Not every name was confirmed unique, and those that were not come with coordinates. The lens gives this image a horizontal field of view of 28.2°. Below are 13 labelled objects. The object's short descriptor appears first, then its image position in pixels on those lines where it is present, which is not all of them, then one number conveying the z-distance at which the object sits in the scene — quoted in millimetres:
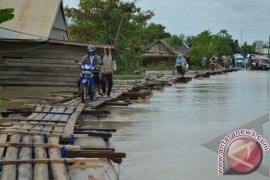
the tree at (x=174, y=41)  82562
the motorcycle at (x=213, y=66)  49550
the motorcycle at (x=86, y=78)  14805
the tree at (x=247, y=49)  114119
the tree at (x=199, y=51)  60938
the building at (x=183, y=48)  88300
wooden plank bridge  6109
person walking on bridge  17036
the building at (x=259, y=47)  97375
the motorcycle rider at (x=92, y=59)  15070
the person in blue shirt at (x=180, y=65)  32062
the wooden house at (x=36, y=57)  23859
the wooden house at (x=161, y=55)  67944
